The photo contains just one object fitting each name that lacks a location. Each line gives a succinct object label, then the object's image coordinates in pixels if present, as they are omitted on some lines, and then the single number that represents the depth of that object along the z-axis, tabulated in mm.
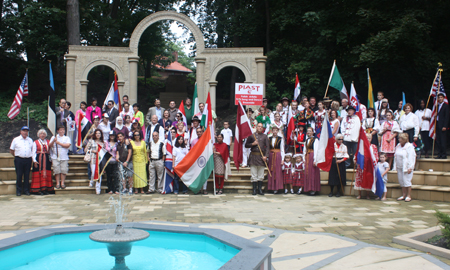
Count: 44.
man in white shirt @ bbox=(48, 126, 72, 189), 11219
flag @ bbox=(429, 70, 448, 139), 11898
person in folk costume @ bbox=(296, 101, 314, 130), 12367
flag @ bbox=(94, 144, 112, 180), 11234
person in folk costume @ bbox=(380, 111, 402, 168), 11383
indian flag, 11203
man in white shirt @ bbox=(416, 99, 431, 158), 12438
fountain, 4547
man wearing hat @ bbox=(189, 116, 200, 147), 12214
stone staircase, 10578
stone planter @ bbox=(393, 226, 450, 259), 5574
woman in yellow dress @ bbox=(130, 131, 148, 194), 11438
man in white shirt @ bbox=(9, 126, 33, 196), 10859
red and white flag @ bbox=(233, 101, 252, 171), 11375
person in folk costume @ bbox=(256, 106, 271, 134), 12945
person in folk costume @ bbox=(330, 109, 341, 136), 11664
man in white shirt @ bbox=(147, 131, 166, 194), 11516
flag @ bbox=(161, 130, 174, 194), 11477
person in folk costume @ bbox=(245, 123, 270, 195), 11297
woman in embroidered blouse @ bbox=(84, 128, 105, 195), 11203
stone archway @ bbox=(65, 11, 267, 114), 17047
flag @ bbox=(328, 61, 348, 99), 13750
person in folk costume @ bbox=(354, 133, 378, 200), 10519
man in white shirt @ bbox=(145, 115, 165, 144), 12055
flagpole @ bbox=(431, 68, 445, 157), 11883
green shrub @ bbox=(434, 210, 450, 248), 5773
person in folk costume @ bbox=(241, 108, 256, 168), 12875
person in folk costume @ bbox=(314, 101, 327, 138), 12180
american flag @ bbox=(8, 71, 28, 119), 13008
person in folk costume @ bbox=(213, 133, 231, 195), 11445
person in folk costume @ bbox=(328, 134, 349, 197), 11031
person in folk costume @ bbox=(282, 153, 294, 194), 11438
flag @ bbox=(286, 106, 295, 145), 11950
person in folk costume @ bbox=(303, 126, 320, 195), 11234
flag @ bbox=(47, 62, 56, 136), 12031
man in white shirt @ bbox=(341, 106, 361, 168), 11594
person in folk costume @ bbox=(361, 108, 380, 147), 11766
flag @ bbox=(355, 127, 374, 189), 10422
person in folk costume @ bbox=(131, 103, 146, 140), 13312
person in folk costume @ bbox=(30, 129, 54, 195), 10945
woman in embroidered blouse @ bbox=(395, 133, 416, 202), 10250
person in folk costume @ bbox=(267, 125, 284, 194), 11422
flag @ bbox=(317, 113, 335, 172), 10766
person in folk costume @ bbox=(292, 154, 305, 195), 11359
